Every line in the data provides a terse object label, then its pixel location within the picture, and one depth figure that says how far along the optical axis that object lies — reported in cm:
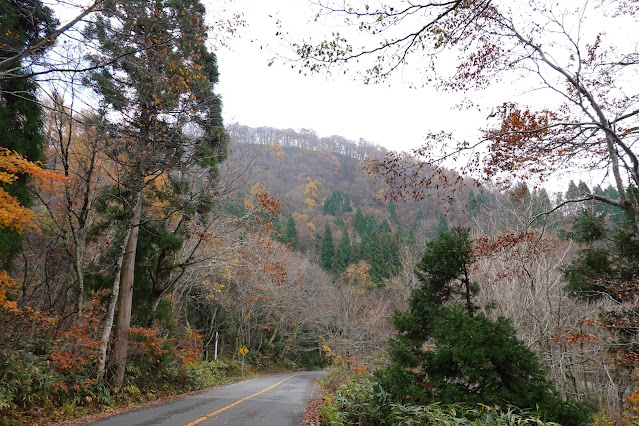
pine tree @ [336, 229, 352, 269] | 4875
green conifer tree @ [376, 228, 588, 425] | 561
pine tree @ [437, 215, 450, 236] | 4279
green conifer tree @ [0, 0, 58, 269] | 808
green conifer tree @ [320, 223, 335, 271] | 4912
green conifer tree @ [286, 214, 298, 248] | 4900
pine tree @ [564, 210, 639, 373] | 1023
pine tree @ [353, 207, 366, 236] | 6034
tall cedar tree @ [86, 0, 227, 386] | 802
